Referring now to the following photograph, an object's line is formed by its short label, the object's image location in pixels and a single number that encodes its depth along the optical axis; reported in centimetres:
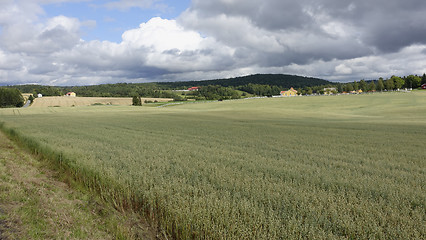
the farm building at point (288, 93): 18488
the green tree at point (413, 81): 15450
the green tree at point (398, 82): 15712
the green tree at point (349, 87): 17438
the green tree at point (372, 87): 16300
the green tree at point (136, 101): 11838
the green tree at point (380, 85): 15700
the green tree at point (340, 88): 19288
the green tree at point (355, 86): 17434
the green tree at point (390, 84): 15400
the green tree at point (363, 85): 16576
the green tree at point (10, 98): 11662
